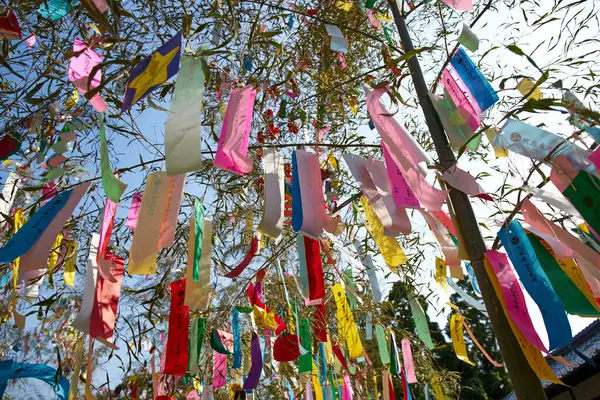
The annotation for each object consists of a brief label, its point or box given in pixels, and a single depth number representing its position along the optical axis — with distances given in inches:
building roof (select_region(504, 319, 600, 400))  175.6
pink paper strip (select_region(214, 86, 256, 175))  41.2
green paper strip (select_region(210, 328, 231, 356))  67.1
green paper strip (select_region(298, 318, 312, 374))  70.9
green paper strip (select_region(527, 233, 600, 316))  38.2
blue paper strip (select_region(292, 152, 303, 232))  44.3
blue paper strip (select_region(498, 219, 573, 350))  35.7
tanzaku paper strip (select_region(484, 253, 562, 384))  35.3
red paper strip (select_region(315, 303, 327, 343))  78.6
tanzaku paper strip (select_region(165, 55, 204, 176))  35.9
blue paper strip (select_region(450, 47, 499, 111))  46.0
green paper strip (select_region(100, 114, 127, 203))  39.4
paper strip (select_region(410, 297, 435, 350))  65.7
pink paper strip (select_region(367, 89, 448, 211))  41.8
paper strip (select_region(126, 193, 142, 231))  54.2
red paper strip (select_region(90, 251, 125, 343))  42.2
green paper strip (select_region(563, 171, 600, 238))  35.5
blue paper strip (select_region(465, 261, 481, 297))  60.4
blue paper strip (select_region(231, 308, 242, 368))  71.8
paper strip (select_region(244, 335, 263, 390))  66.0
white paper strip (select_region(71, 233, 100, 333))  41.3
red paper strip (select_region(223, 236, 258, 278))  55.8
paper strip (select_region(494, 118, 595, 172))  37.2
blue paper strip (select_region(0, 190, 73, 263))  40.9
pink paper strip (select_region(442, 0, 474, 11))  52.4
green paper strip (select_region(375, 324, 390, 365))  83.9
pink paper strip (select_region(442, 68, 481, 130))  48.0
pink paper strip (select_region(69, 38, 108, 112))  42.1
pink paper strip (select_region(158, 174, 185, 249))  43.6
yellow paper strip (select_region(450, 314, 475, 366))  67.6
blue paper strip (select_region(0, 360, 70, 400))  55.7
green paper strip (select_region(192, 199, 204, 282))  46.1
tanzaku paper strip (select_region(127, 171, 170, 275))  41.6
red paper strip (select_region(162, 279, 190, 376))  50.8
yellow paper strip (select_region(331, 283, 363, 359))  68.7
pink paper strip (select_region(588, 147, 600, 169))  37.1
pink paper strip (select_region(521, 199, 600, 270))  39.6
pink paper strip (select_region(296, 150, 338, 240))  44.1
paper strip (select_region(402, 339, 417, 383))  82.1
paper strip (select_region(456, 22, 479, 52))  49.5
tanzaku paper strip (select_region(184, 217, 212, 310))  45.9
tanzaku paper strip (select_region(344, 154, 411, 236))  45.9
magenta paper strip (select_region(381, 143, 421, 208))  44.6
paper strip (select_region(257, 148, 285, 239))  42.6
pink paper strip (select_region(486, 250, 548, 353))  35.9
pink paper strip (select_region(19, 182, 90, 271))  42.8
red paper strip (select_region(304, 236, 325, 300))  51.1
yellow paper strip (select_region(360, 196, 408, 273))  53.1
